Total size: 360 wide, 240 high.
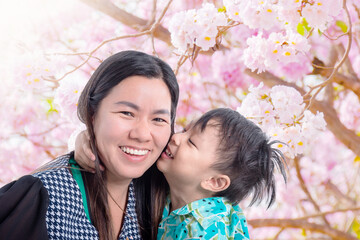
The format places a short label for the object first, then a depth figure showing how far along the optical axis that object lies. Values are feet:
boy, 5.63
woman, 4.87
